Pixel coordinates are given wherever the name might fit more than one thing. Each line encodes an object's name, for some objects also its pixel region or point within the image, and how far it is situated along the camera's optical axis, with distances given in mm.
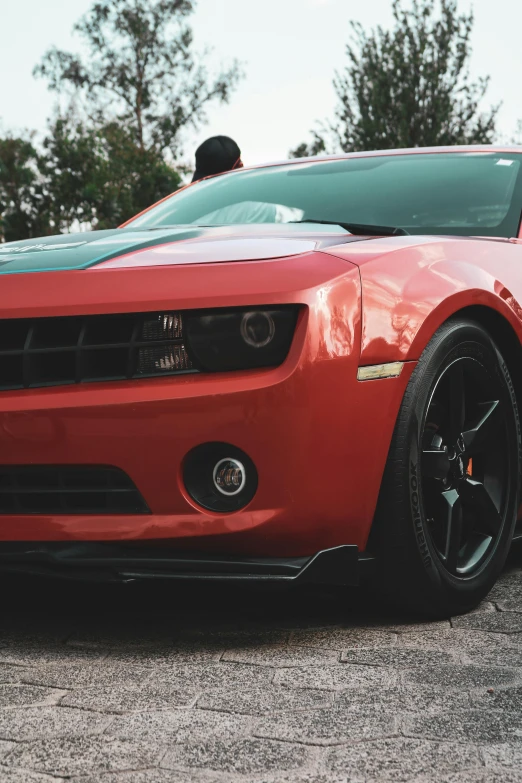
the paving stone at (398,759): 1744
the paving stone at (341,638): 2525
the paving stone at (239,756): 1781
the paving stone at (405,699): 2074
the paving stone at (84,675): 2260
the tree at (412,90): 27016
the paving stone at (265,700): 2076
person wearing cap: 7051
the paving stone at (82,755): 1781
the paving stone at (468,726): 1914
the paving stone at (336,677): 2225
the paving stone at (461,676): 2230
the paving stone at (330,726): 1912
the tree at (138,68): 40500
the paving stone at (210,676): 2242
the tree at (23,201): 27109
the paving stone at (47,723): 1945
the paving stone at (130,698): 2096
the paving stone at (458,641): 2496
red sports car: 2385
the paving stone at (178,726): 1922
